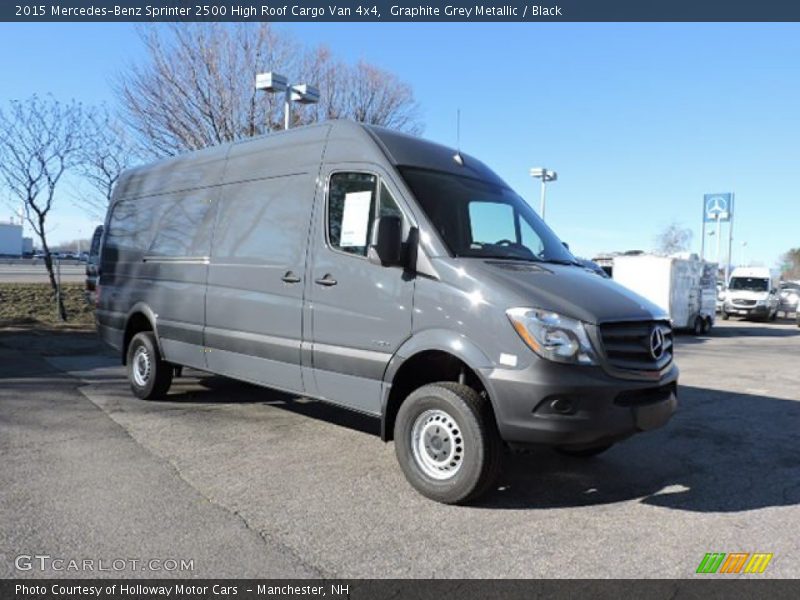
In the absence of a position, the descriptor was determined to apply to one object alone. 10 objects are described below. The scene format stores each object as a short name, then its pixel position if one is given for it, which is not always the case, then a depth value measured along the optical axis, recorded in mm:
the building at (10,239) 66312
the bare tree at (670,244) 59894
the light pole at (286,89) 13945
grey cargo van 4199
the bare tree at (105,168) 18172
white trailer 20172
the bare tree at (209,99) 18609
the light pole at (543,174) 23406
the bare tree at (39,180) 16125
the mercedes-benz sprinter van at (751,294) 30719
